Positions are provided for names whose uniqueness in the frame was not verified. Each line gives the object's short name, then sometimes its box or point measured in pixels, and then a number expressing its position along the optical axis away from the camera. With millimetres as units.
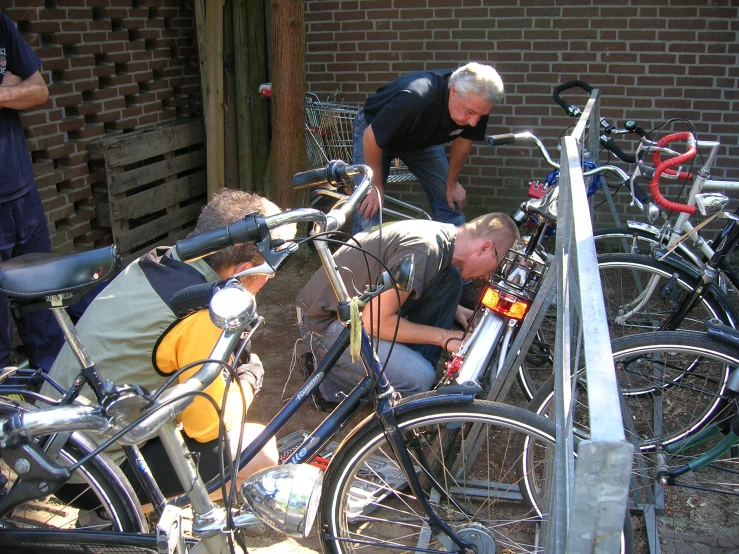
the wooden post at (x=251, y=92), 5625
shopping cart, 5598
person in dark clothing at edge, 3465
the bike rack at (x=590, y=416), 977
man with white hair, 4121
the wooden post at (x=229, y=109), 5617
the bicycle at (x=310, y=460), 1539
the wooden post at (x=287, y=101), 4992
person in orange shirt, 2234
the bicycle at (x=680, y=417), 2656
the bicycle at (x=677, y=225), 3389
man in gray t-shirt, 2995
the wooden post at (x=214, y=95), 5527
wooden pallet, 5086
